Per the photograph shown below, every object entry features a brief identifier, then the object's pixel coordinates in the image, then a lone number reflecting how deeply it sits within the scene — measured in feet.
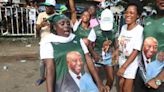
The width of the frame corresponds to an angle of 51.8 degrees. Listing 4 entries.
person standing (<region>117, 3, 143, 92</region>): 6.98
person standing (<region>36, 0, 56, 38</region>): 8.63
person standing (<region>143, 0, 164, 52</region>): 5.72
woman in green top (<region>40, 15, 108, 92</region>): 5.17
